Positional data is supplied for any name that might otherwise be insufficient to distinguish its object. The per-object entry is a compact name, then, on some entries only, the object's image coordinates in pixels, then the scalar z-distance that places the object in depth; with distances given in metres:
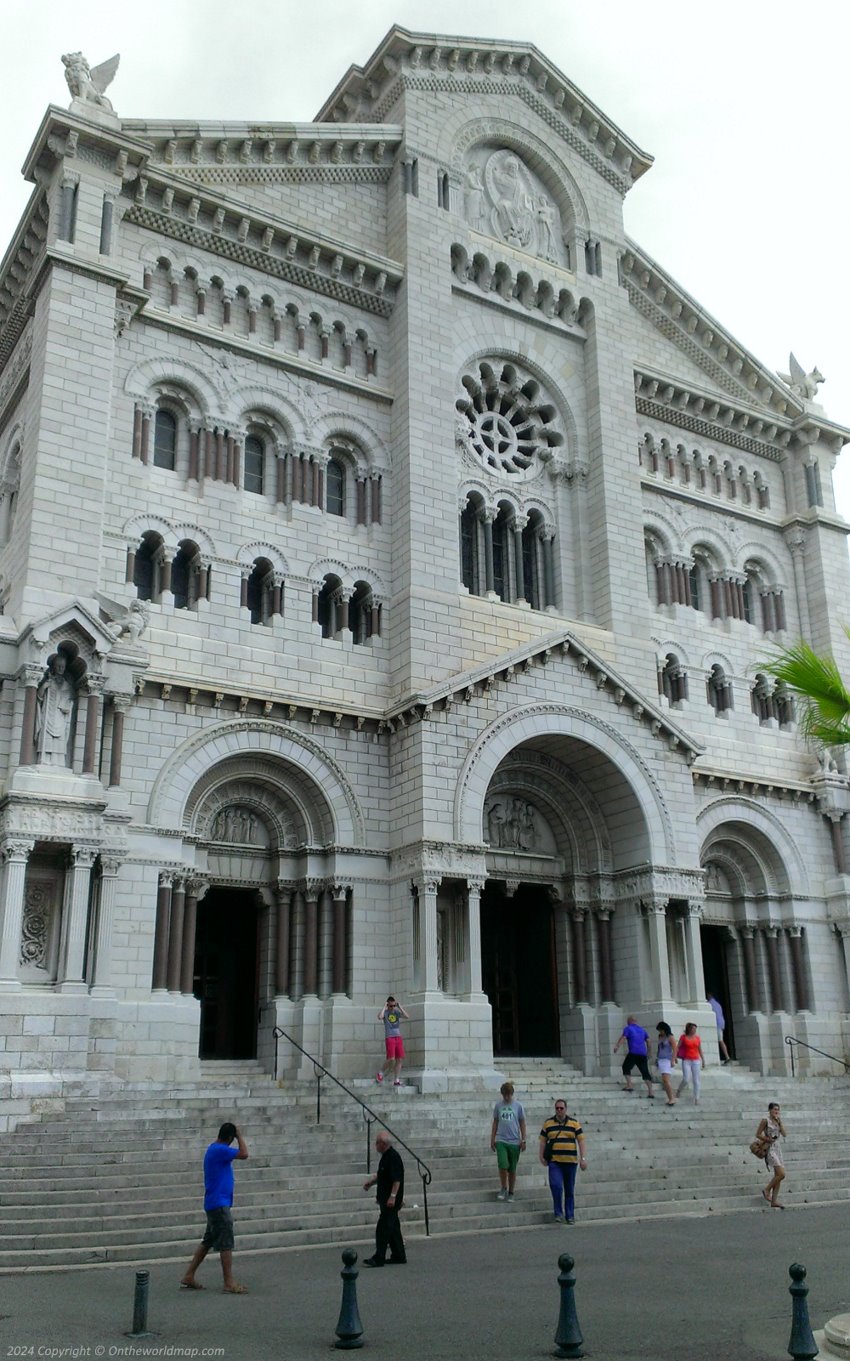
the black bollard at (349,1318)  10.38
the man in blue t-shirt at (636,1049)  25.98
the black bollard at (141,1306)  10.40
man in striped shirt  17.39
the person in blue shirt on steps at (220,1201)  13.23
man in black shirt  14.73
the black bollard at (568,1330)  9.94
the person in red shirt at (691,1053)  25.89
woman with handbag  20.11
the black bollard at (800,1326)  8.86
